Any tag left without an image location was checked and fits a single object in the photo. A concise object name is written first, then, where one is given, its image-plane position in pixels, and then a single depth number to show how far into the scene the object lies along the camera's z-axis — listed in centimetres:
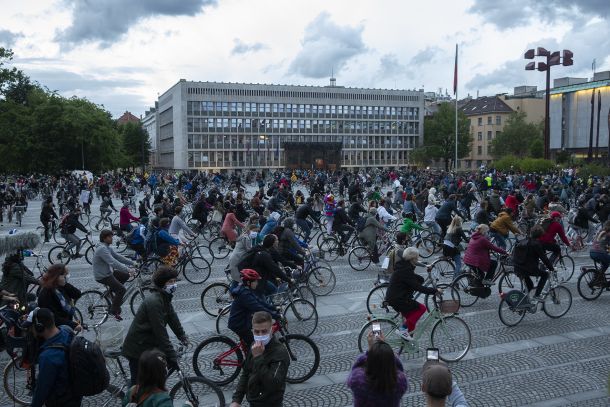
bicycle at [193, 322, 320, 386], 669
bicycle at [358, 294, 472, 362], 734
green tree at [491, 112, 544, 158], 7944
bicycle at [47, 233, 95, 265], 1457
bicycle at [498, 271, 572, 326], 906
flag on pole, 4806
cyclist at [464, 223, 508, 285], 977
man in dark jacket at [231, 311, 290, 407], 430
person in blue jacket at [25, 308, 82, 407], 426
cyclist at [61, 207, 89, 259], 1407
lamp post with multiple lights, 4950
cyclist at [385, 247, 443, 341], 719
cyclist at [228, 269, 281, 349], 623
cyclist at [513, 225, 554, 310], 920
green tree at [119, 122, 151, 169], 10794
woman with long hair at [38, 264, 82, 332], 657
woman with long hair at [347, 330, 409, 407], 382
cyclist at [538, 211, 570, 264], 1173
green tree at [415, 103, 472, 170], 8944
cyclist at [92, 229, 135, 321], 879
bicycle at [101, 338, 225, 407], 550
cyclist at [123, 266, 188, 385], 531
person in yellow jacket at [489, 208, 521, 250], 1230
